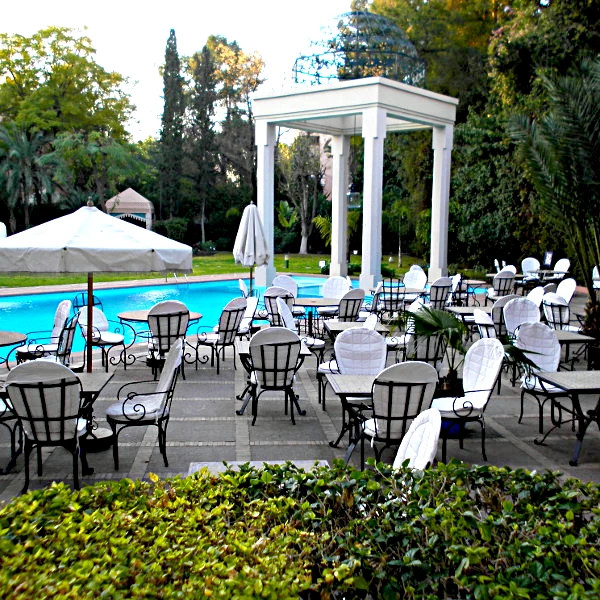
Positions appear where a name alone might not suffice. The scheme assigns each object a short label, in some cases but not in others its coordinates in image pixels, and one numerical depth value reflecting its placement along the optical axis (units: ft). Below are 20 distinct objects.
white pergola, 60.44
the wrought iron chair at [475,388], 20.65
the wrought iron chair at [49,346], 29.94
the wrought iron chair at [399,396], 18.43
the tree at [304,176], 117.29
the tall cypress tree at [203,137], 135.54
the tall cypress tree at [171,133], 132.36
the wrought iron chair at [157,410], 19.98
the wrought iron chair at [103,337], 33.01
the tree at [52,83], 115.75
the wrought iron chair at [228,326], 33.30
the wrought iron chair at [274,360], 24.43
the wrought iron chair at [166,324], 31.63
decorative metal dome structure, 69.72
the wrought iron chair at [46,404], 17.26
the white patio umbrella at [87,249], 21.29
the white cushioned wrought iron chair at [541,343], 25.84
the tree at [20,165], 110.01
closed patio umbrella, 45.55
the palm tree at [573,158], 32.42
